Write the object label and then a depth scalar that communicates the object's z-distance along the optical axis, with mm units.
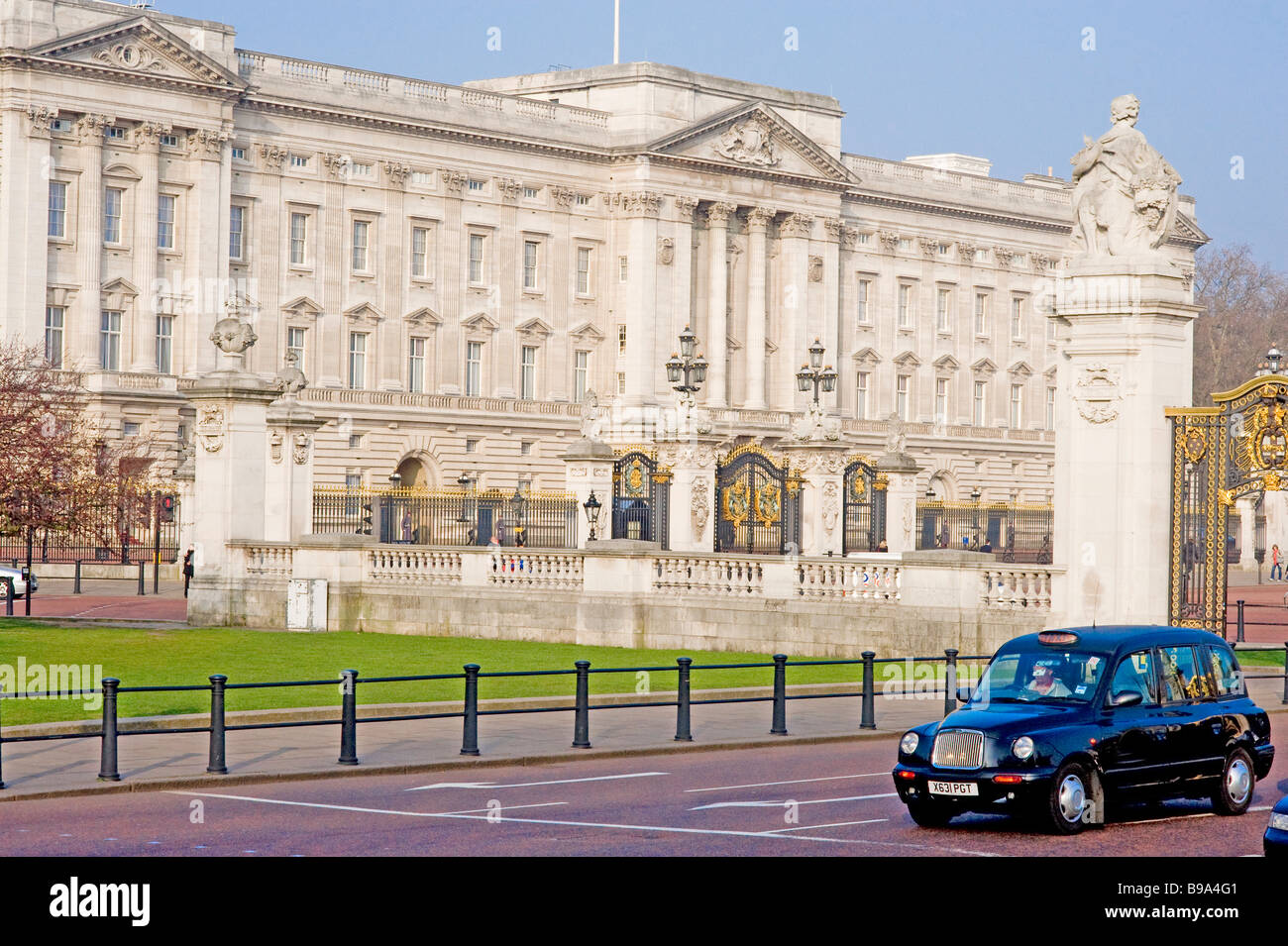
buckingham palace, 85000
